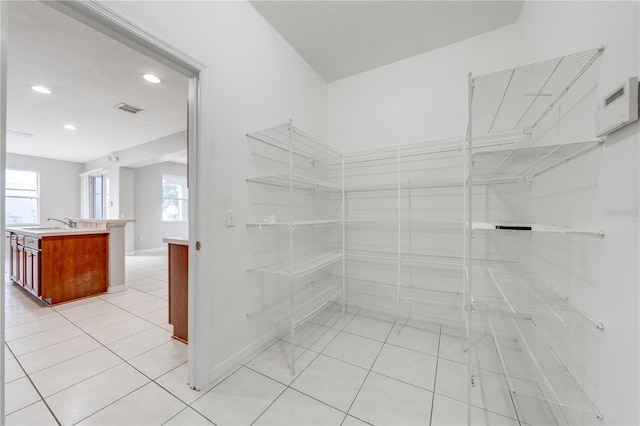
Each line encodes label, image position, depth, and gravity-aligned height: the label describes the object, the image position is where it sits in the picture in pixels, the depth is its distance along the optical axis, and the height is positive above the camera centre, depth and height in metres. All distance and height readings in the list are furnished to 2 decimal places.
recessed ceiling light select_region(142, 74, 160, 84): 2.59 +1.51
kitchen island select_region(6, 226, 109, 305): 2.80 -0.65
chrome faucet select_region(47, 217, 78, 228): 4.33 -0.22
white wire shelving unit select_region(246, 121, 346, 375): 1.85 -0.41
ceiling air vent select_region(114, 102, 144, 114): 3.30 +1.51
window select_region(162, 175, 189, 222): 6.95 +0.44
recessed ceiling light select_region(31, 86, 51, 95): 2.77 +1.48
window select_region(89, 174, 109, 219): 6.37 +0.45
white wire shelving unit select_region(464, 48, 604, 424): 1.04 +0.29
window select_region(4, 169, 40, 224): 5.76 +0.39
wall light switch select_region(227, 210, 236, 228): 1.65 -0.04
